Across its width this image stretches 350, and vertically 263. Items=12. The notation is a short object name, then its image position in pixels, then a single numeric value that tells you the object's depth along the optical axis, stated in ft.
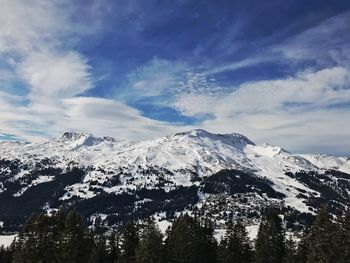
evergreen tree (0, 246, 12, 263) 475.35
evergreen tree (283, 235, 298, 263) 341.93
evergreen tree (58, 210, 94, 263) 331.77
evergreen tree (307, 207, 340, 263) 277.03
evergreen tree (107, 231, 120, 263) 401.96
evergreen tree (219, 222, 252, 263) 388.37
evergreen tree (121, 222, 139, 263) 381.97
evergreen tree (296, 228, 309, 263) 342.44
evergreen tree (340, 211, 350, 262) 271.90
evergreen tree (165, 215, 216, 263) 372.58
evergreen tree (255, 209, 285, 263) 367.66
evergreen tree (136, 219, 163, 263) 353.92
